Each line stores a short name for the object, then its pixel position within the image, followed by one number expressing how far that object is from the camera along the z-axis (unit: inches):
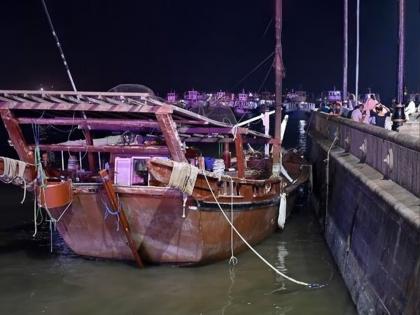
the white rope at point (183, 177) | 385.1
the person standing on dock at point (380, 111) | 733.5
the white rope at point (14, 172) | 426.6
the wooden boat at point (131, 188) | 407.8
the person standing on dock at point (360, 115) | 687.7
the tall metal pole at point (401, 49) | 496.4
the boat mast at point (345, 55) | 1211.2
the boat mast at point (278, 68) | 612.1
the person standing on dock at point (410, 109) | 800.2
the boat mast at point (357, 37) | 1228.2
